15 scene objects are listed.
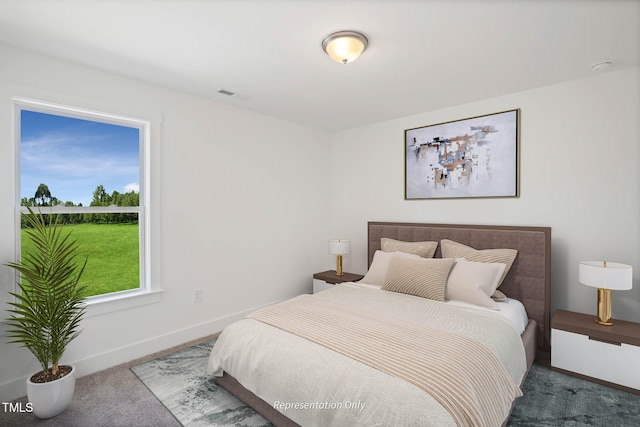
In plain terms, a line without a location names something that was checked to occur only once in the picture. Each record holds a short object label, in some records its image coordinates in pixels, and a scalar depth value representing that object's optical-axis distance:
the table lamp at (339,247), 4.07
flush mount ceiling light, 2.04
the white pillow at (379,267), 3.33
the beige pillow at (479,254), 2.94
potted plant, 1.99
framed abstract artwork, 3.19
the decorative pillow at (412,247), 3.42
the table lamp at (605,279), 2.33
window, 2.43
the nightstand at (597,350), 2.28
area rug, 2.01
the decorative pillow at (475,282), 2.68
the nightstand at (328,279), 3.99
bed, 1.51
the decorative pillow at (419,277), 2.83
